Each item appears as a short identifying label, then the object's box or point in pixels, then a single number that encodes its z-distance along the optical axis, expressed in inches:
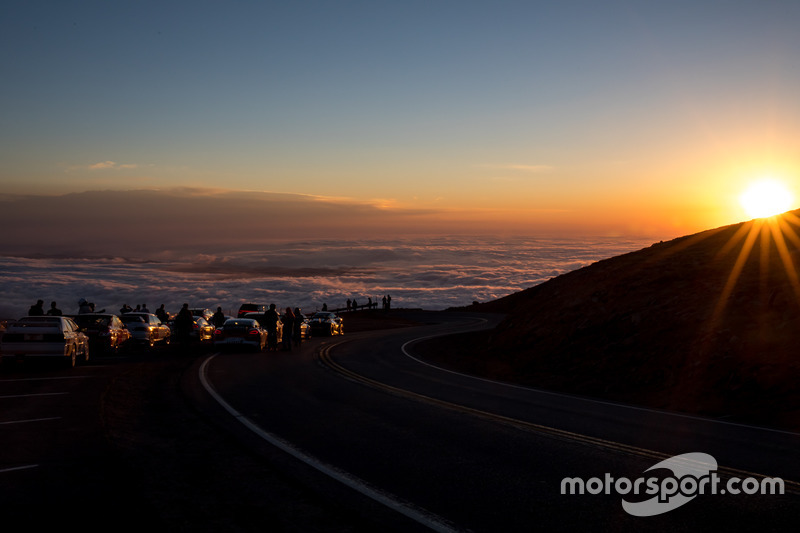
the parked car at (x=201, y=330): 1286.9
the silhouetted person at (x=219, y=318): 1577.3
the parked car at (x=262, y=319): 1290.6
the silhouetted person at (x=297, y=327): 1301.7
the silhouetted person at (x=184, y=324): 1119.0
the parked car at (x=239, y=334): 1165.1
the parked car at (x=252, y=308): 1643.7
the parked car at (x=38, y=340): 786.8
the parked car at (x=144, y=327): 1186.6
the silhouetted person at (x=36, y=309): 1127.0
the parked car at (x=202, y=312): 1683.2
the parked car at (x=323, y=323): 1758.1
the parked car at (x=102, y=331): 1048.8
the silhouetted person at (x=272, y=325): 1245.1
